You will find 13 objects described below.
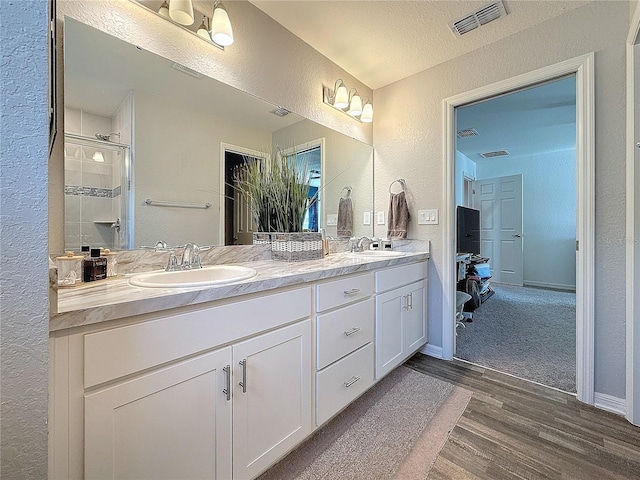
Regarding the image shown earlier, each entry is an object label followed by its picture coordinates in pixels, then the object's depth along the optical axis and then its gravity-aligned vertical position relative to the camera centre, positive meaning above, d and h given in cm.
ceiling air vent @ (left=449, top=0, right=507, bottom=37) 162 +134
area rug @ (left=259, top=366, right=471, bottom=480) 114 -95
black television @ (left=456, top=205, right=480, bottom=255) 329 +10
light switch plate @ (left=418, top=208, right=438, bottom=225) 216 +17
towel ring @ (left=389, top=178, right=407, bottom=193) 234 +46
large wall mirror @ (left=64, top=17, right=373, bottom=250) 110 +45
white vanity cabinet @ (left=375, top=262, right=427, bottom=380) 167 -51
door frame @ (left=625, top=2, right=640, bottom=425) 138 -8
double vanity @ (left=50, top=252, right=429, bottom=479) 67 -41
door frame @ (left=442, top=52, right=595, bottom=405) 155 +15
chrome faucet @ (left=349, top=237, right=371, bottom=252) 234 -5
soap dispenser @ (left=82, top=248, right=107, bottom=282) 99 -11
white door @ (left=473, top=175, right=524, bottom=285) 482 +24
